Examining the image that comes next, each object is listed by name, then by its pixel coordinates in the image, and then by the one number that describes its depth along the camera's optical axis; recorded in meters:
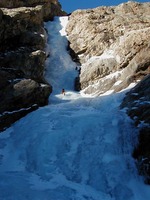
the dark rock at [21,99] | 29.78
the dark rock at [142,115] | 20.50
